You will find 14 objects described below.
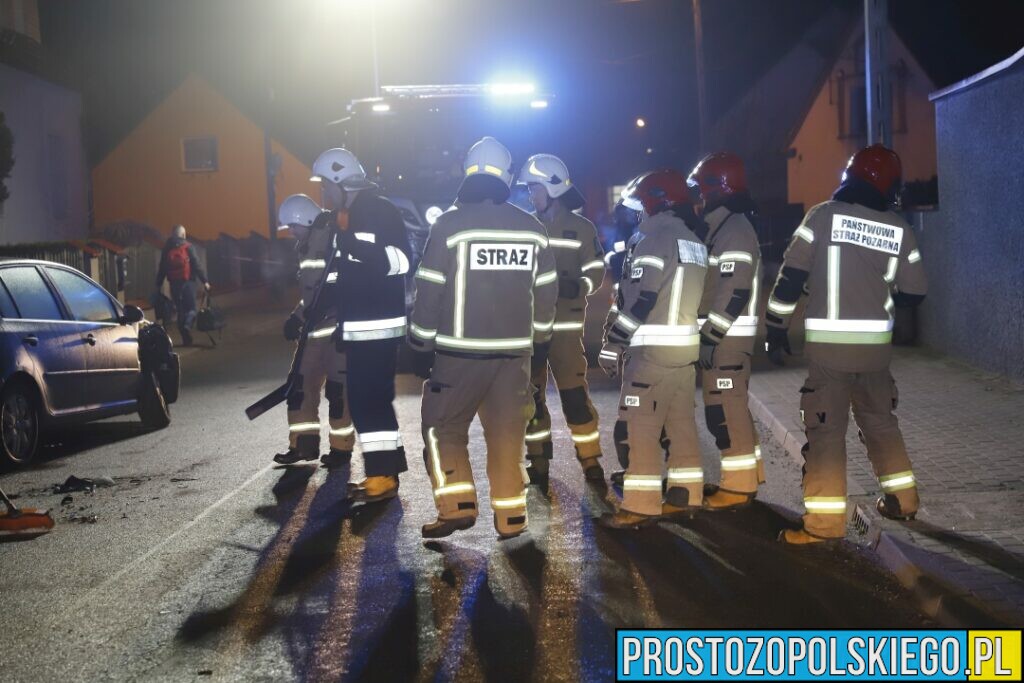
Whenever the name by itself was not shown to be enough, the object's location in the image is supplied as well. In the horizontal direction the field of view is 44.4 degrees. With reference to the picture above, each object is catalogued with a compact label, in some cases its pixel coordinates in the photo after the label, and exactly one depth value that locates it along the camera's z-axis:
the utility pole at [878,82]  13.12
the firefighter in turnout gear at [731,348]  7.26
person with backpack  19.94
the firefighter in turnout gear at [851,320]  6.43
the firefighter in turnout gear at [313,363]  8.58
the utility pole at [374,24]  35.41
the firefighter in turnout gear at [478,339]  6.61
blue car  9.53
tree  22.44
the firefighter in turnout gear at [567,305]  8.26
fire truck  18.38
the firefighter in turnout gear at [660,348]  6.82
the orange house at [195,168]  45.75
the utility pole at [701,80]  32.91
